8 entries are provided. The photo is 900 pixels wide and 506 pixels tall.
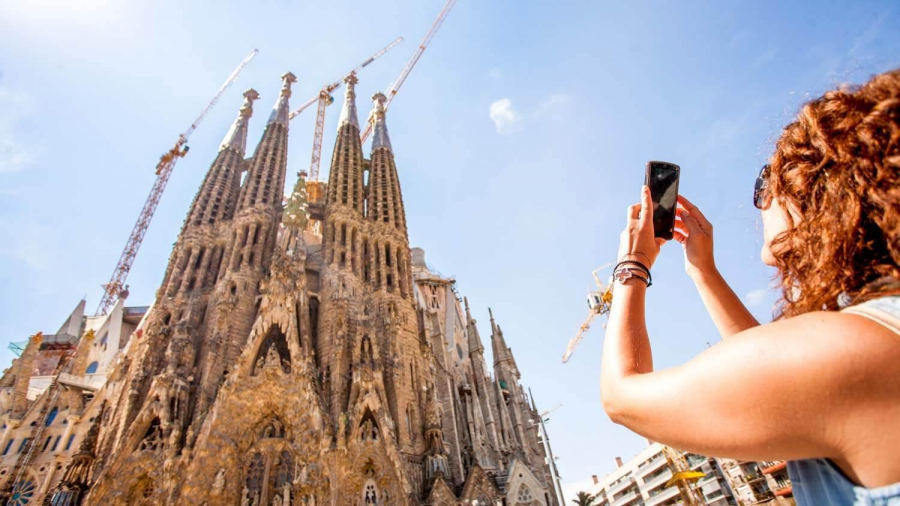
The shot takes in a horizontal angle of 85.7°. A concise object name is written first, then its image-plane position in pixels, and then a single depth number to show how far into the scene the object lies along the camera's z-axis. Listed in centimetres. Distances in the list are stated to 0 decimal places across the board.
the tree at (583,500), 3754
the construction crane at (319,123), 4835
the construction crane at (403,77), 6217
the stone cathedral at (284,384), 1628
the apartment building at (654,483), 3747
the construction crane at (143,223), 5019
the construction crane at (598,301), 5046
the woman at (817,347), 93
